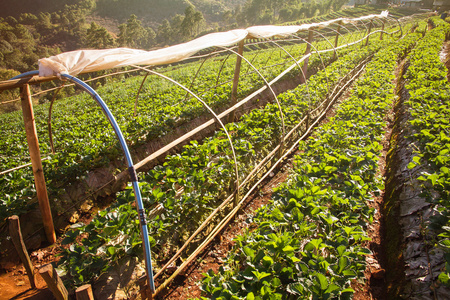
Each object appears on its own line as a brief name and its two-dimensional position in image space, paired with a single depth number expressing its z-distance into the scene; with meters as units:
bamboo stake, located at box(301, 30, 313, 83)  10.03
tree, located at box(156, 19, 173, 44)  72.19
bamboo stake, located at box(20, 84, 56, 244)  3.82
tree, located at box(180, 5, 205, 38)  60.02
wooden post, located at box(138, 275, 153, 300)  2.60
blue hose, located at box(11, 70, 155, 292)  2.49
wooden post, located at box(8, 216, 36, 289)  2.95
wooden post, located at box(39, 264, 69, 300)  1.98
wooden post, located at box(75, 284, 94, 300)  1.94
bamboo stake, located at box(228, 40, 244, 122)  6.89
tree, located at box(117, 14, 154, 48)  53.78
